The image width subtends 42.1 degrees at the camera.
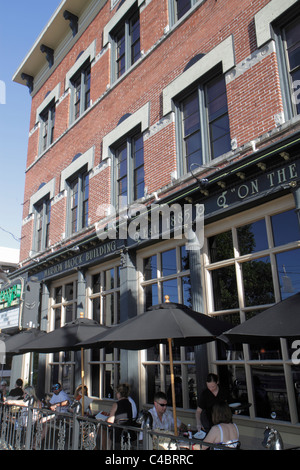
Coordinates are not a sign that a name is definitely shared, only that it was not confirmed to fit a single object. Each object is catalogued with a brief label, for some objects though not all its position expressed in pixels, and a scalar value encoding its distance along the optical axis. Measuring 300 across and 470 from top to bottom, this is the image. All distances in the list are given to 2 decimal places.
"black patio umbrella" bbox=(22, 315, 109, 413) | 8.03
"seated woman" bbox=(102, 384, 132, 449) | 6.43
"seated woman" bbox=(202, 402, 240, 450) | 4.58
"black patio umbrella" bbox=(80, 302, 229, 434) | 5.41
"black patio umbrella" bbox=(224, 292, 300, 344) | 4.08
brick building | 6.59
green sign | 14.75
